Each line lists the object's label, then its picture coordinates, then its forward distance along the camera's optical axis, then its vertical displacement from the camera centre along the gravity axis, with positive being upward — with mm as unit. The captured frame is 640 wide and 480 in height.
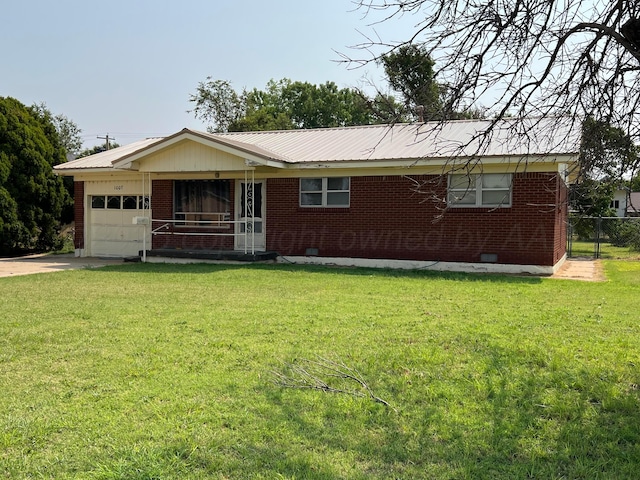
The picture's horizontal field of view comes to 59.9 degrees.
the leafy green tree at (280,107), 45359 +11208
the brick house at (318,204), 13859 +488
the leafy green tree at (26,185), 18797 +1169
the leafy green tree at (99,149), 43756 +5855
